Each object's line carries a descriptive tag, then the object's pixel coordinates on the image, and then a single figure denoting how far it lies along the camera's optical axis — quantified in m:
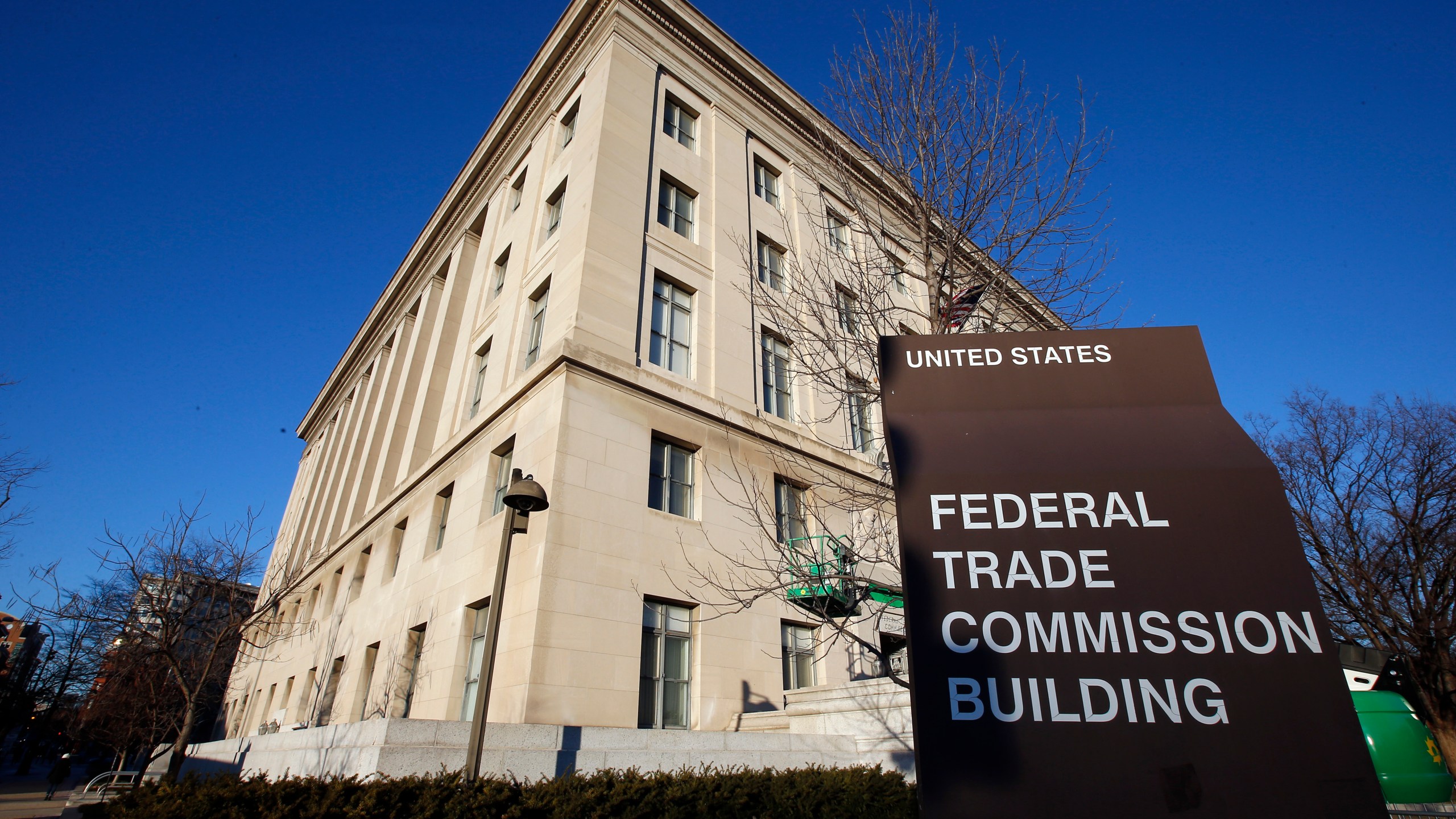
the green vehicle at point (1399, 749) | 10.59
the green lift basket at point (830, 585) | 8.54
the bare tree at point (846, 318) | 9.52
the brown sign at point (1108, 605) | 2.15
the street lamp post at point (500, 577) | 8.12
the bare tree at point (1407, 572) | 21.14
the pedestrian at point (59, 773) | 31.73
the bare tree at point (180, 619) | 16.94
